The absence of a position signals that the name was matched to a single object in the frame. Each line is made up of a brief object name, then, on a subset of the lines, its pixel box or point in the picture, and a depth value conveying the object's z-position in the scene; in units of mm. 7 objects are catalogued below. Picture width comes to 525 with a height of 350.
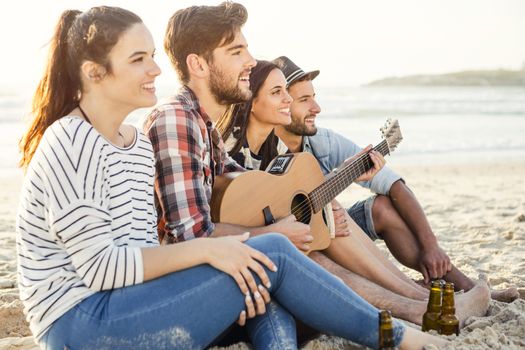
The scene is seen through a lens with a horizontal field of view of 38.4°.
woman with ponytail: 2604
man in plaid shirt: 3396
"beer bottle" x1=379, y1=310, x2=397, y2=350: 2809
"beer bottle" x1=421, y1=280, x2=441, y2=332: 3488
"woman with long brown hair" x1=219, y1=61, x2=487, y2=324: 3889
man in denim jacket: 4512
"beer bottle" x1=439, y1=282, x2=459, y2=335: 3441
